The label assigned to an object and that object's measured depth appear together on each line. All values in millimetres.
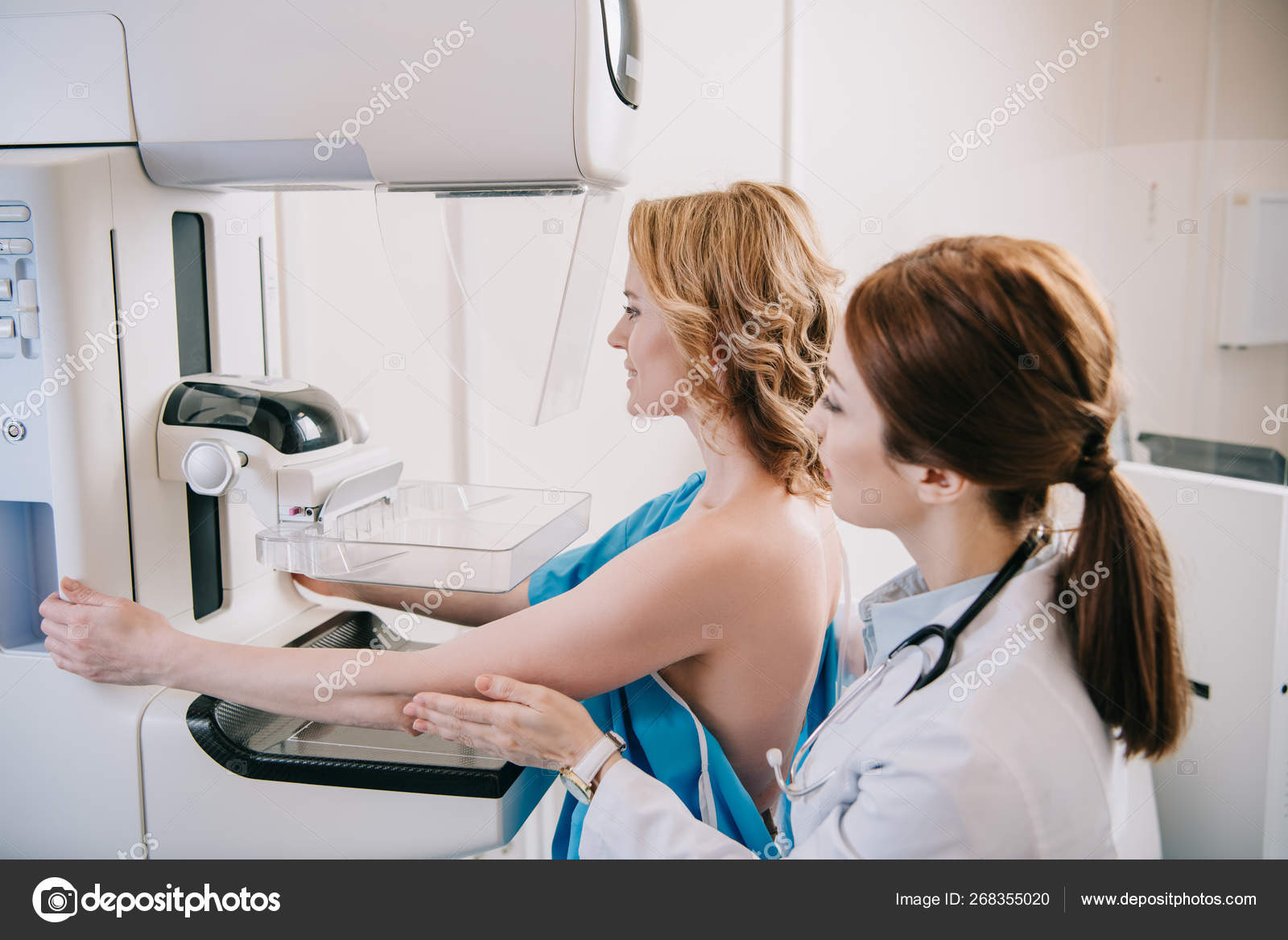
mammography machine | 882
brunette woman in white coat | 699
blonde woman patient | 937
